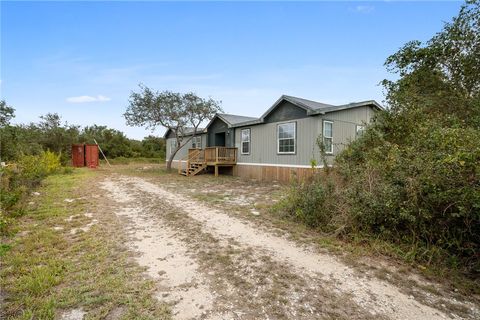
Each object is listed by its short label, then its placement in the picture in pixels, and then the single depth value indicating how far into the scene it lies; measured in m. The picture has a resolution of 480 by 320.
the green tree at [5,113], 12.67
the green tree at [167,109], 15.55
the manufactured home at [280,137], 10.78
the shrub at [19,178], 5.23
